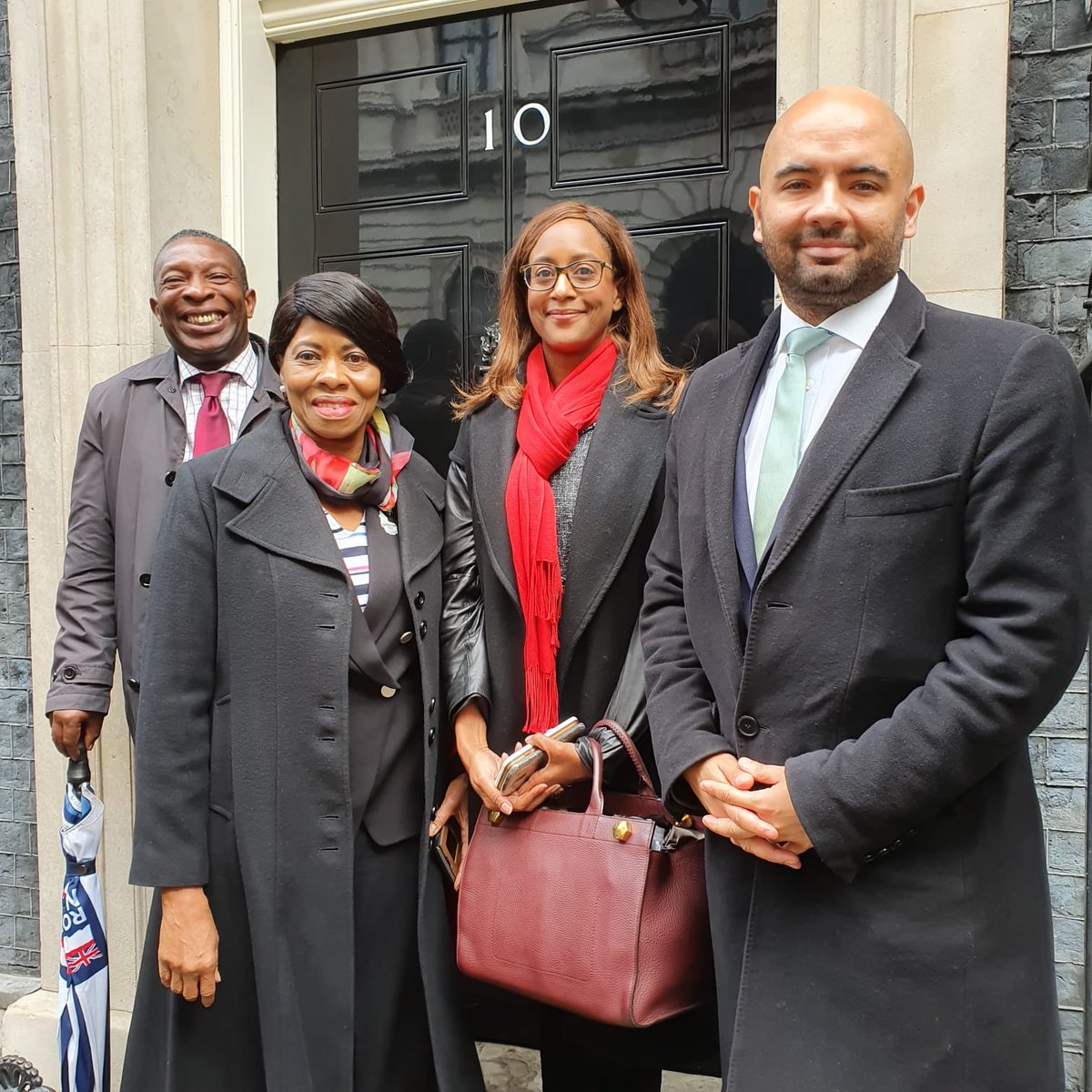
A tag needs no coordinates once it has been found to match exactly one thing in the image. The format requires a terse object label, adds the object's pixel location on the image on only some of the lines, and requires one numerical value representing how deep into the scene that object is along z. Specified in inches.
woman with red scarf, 94.3
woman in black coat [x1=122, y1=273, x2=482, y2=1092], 90.4
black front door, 134.0
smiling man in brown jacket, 122.0
